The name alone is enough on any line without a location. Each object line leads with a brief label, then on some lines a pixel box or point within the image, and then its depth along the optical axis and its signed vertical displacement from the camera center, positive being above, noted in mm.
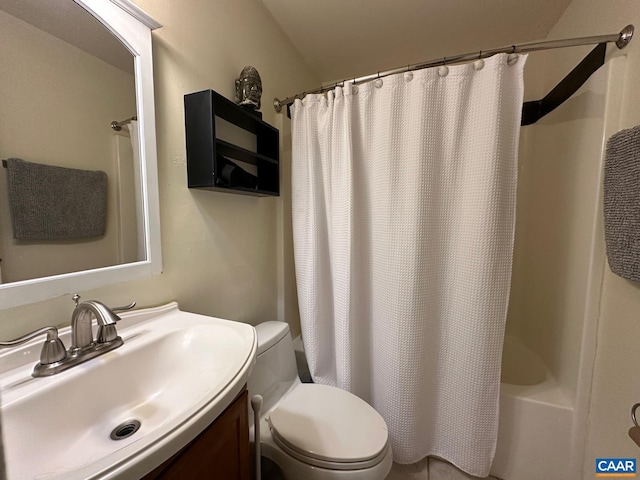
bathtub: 1104 -970
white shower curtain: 1038 -107
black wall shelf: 964 +304
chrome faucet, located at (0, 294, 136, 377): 571 -308
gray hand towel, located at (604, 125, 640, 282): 790 +53
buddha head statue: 1163 +611
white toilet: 871 -818
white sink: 418 -382
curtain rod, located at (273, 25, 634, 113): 930 +674
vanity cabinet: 458 -504
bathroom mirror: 590 +254
